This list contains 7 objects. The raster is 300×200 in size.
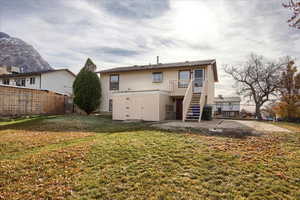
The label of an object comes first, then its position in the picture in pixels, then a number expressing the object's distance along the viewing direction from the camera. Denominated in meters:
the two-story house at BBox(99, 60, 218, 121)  13.10
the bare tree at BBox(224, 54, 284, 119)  24.12
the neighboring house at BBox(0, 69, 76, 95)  23.03
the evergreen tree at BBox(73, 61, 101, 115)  17.42
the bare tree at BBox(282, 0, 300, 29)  3.89
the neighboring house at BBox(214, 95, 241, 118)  47.18
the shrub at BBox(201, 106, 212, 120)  13.65
